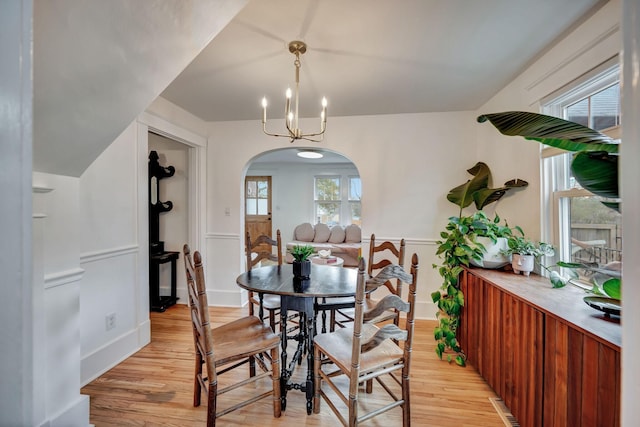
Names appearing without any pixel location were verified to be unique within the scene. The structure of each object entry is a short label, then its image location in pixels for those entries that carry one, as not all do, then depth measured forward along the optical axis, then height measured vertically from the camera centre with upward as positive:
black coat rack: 3.36 -0.34
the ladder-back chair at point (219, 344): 1.41 -0.75
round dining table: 1.62 -0.46
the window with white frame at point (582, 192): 1.51 +0.15
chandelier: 1.81 +1.10
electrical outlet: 2.14 -0.85
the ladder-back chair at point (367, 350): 1.24 -0.76
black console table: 3.29 -0.84
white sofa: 5.95 -0.49
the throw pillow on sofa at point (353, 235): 6.13 -0.46
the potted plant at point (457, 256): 2.02 -0.33
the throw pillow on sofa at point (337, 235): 6.14 -0.47
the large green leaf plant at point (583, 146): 0.68 +0.22
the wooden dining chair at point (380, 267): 1.99 -0.50
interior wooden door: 7.30 +0.26
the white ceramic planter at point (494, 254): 2.03 -0.30
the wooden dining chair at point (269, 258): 2.14 -0.44
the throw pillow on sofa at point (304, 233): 6.31 -0.43
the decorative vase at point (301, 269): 1.86 -0.38
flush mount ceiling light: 4.42 +1.01
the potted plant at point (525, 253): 1.85 -0.27
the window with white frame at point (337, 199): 7.02 +0.40
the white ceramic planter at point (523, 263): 1.87 -0.34
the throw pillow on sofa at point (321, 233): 6.20 -0.43
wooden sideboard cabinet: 1.00 -0.64
